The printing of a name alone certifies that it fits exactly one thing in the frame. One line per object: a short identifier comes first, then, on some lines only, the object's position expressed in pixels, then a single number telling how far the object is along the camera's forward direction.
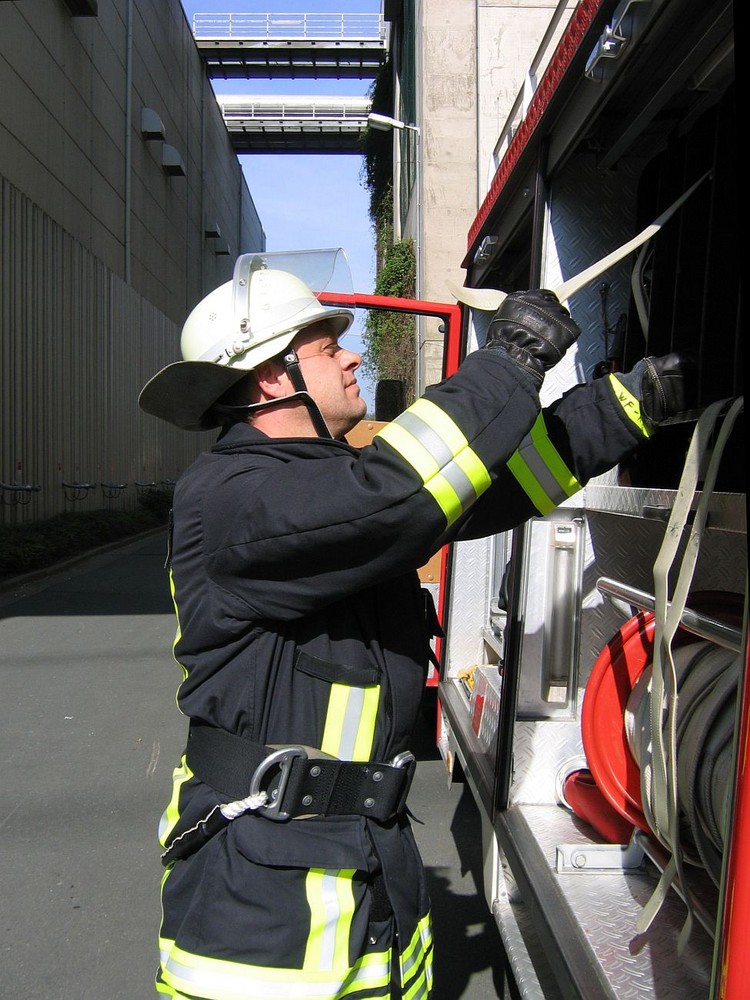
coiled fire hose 1.64
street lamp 14.02
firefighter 1.59
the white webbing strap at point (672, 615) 1.60
